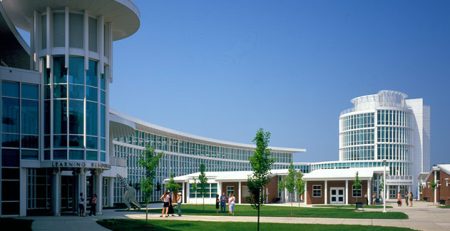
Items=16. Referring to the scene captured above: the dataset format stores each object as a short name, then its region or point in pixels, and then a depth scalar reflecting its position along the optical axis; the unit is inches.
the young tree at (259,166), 984.3
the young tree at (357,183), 2364.7
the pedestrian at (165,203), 1434.5
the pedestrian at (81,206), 1438.2
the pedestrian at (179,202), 1458.9
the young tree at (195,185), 2586.1
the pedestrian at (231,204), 1600.6
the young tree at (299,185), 2097.7
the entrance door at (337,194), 2539.4
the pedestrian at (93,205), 1492.4
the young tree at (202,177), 2191.2
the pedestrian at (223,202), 1795.0
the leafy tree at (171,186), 2342.8
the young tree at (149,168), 1221.7
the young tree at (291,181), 2026.1
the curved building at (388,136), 4377.5
